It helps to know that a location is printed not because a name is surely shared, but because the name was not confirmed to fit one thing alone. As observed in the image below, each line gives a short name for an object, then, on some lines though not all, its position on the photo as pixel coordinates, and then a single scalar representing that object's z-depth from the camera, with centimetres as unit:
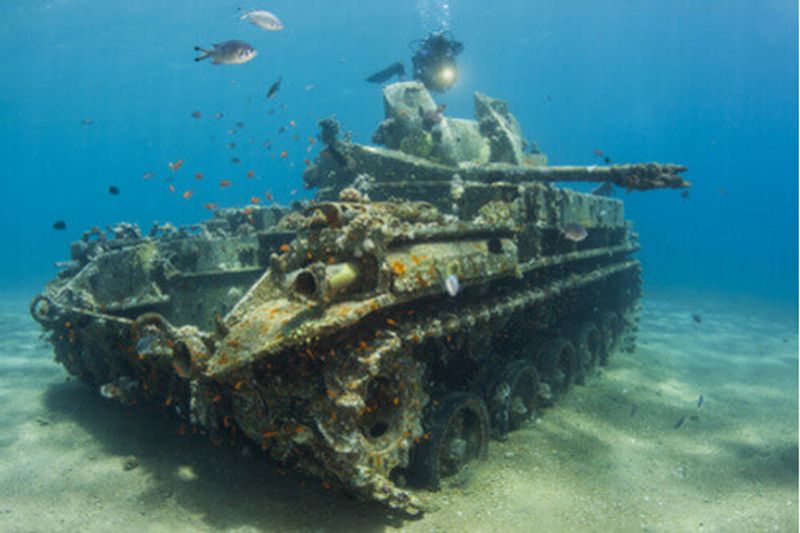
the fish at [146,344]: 536
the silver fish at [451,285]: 535
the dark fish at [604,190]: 1469
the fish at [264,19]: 845
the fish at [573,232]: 832
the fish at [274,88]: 1040
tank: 446
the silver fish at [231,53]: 695
